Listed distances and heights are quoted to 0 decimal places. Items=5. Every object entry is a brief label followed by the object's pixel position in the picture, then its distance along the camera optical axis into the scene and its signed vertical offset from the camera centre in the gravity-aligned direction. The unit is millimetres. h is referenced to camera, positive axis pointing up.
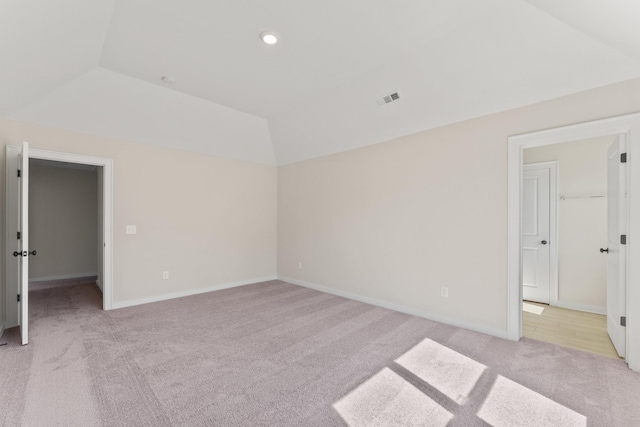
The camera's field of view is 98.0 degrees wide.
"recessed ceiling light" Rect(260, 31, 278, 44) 2535 +1648
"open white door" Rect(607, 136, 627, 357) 2463 -297
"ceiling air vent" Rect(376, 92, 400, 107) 3357 +1438
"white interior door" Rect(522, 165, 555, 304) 4180 -282
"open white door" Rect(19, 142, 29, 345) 2756 -357
